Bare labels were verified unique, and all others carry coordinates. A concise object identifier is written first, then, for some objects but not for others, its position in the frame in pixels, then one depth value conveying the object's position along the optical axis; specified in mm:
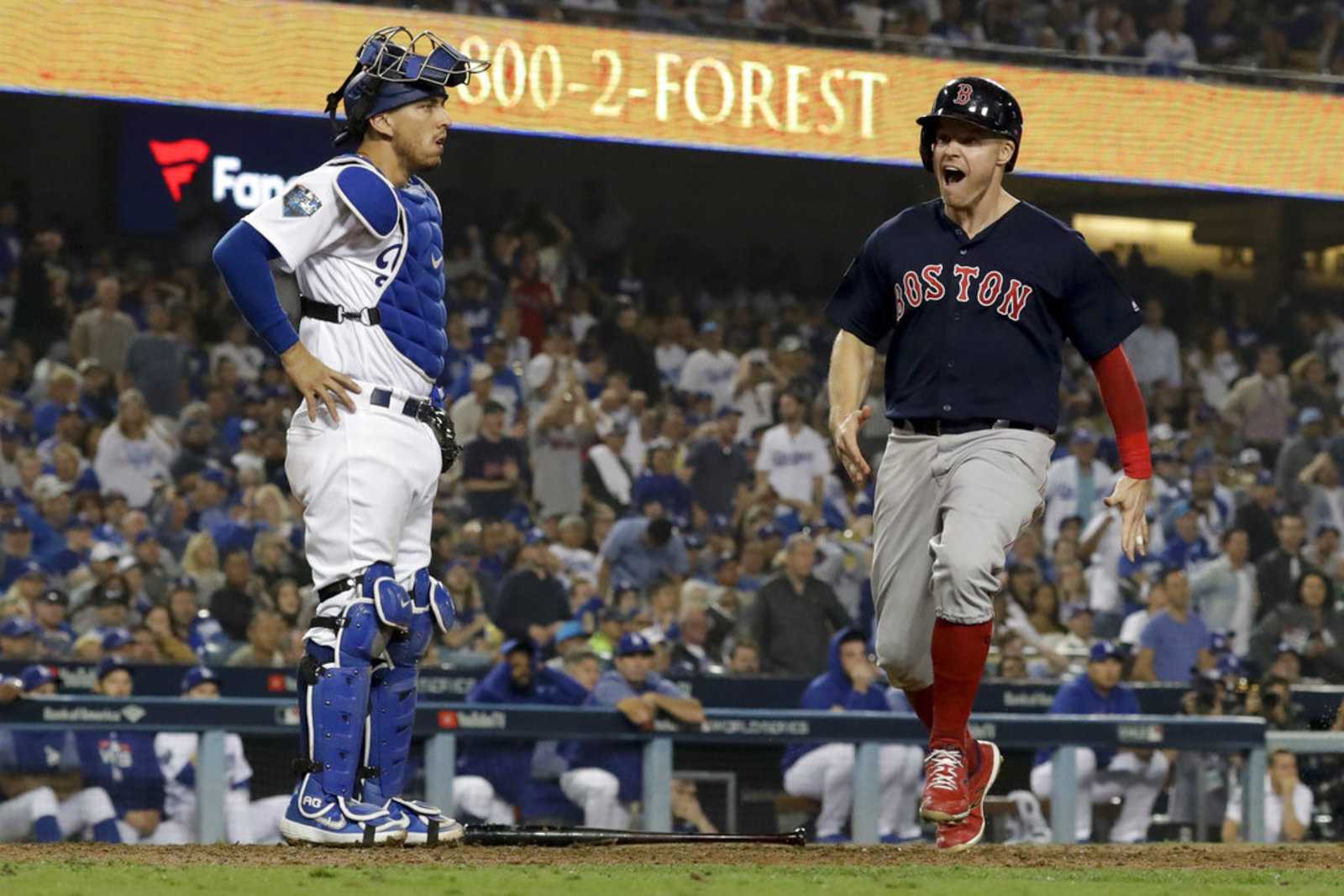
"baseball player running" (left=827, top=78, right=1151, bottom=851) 10125
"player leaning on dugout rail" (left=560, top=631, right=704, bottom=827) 16984
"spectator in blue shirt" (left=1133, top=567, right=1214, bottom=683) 24297
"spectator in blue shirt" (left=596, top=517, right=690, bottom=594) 25219
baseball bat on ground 10570
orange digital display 26781
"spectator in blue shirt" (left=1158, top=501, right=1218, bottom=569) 28625
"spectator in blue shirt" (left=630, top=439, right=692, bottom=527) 26797
